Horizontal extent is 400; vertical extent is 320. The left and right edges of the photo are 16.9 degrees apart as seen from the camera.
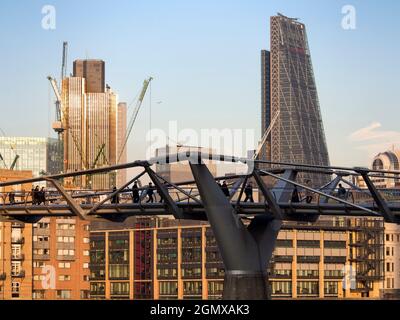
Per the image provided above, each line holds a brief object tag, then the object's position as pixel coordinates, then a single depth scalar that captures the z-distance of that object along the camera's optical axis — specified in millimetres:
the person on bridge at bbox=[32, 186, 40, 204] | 84612
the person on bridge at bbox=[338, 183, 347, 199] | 75062
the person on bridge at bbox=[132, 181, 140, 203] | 79394
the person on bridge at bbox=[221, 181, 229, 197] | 79306
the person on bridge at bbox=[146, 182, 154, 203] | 79919
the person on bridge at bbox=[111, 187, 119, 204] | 81069
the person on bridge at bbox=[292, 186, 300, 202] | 76875
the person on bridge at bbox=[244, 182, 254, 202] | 77100
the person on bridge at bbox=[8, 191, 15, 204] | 86175
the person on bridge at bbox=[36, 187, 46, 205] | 84500
